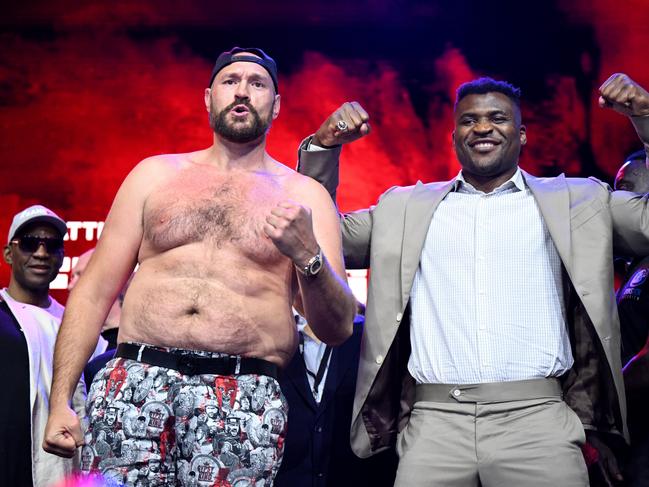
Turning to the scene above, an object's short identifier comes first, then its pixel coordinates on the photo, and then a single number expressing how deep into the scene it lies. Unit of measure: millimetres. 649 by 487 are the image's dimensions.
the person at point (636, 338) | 2373
